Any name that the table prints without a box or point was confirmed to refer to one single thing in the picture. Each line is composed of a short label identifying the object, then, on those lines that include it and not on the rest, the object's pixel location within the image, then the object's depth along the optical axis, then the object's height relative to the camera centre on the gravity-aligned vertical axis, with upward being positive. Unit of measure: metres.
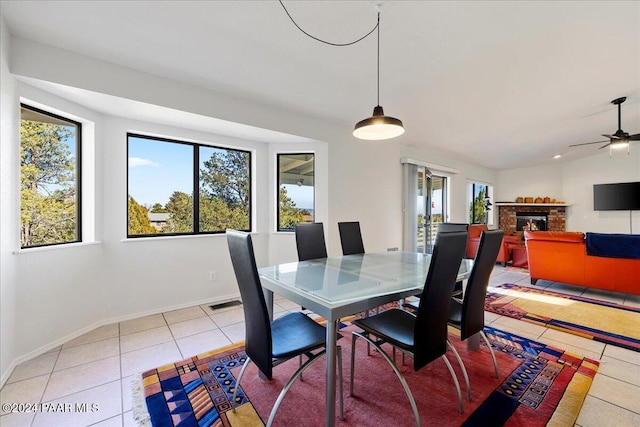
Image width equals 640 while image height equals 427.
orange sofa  3.72 -0.77
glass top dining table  1.42 -0.47
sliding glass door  5.10 +0.16
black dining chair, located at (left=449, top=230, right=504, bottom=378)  1.73 -0.46
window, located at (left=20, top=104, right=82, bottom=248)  2.41 +0.35
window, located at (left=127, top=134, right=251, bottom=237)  3.28 +0.36
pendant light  1.96 +0.65
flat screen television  6.65 +0.40
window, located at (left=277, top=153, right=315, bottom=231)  4.20 +0.37
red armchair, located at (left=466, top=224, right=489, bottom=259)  6.09 -0.60
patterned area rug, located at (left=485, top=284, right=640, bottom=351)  2.75 -1.21
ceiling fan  4.30 +1.17
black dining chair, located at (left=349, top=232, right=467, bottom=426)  1.45 -0.54
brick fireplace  7.81 +0.00
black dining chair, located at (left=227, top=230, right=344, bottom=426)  1.34 -0.65
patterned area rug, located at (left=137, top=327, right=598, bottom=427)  1.61 -1.20
